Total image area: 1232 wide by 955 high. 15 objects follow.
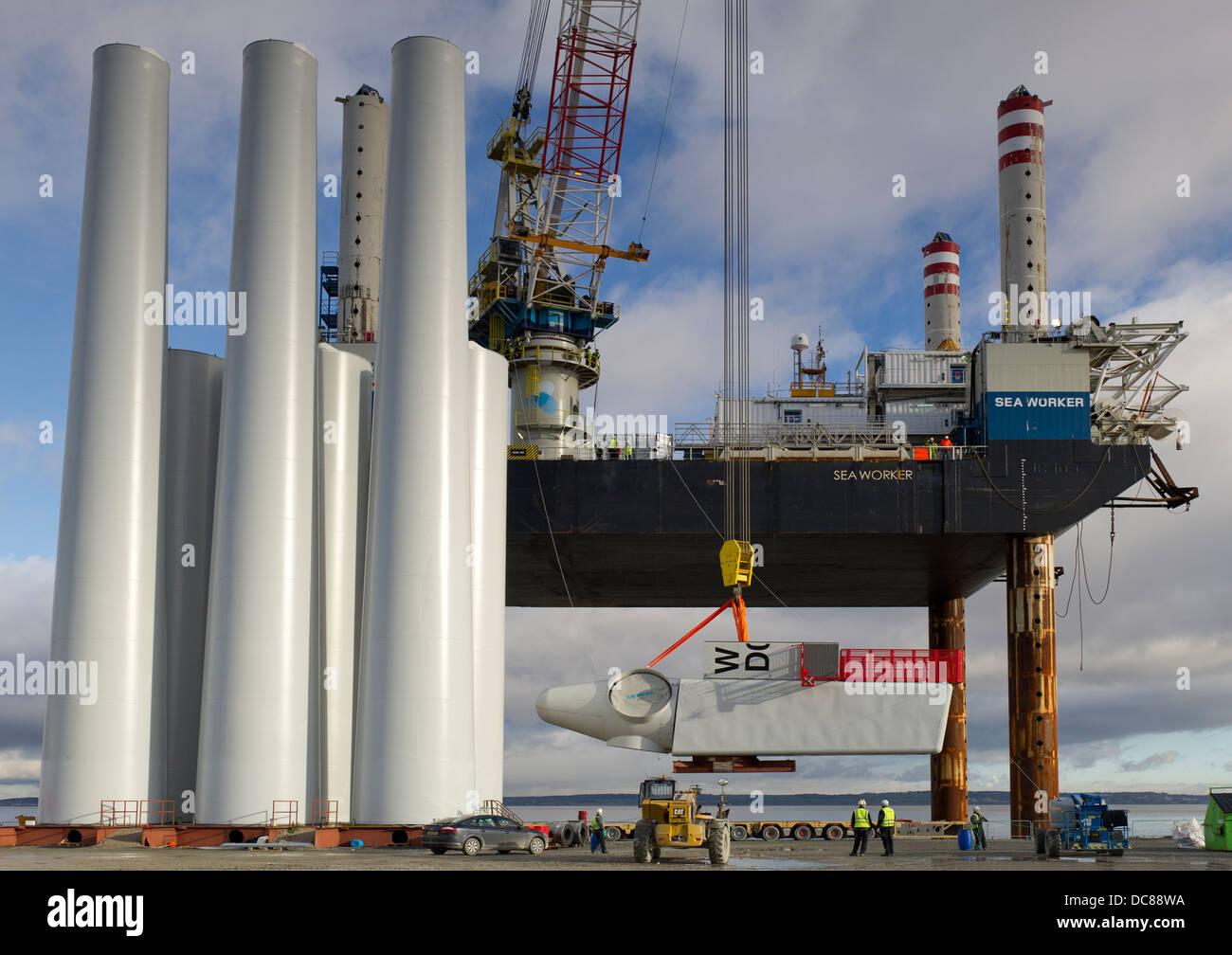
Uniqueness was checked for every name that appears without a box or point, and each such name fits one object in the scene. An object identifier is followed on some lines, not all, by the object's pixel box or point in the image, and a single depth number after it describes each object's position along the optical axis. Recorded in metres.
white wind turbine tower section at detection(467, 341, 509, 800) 46.38
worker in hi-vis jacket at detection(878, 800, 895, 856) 35.19
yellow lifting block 45.09
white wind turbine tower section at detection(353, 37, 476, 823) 39.38
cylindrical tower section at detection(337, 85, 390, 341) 65.25
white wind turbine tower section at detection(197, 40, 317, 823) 40.09
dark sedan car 35.19
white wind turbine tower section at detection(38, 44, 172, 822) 41.03
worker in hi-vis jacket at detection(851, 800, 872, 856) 36.31
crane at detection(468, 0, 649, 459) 70.62
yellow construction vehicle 31.55
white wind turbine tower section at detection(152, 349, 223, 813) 44.66
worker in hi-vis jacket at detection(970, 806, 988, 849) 41.41
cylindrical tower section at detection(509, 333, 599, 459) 69.69
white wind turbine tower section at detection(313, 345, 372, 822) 44.06
